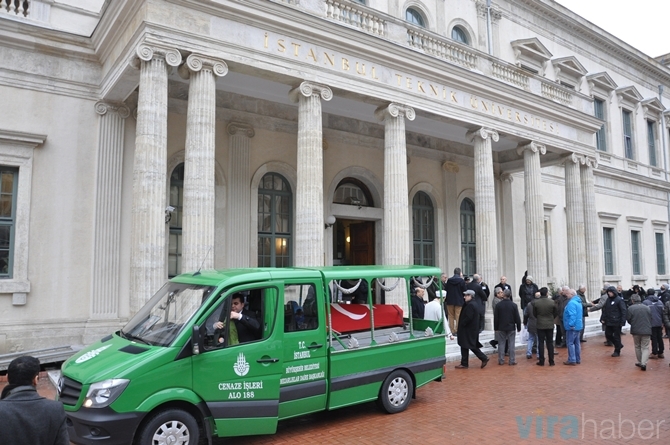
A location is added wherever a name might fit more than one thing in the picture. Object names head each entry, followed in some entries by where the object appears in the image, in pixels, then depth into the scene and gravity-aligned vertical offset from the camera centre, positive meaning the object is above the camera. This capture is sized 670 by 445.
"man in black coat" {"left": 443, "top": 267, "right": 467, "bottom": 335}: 13.26 -0.75
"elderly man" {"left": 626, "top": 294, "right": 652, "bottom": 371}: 10.83 -1.36
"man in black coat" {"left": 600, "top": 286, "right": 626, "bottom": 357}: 12.68 -1.28
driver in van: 6.04 -0.66
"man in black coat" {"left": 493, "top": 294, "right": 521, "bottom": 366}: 11.23 -1.27
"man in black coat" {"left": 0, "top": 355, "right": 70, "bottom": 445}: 3.00 -0.88
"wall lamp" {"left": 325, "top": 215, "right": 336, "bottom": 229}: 15.95 +1.56
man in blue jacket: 11.38 -1.42
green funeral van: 5.25 -1.10
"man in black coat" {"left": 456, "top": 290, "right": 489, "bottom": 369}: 10.62 -1.31
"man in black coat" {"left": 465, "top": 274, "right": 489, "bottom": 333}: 11.01 -0.61
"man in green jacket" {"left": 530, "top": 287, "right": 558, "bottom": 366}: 11.17 -1.21
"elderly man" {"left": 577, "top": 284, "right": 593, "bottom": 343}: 14.28 -1.02
